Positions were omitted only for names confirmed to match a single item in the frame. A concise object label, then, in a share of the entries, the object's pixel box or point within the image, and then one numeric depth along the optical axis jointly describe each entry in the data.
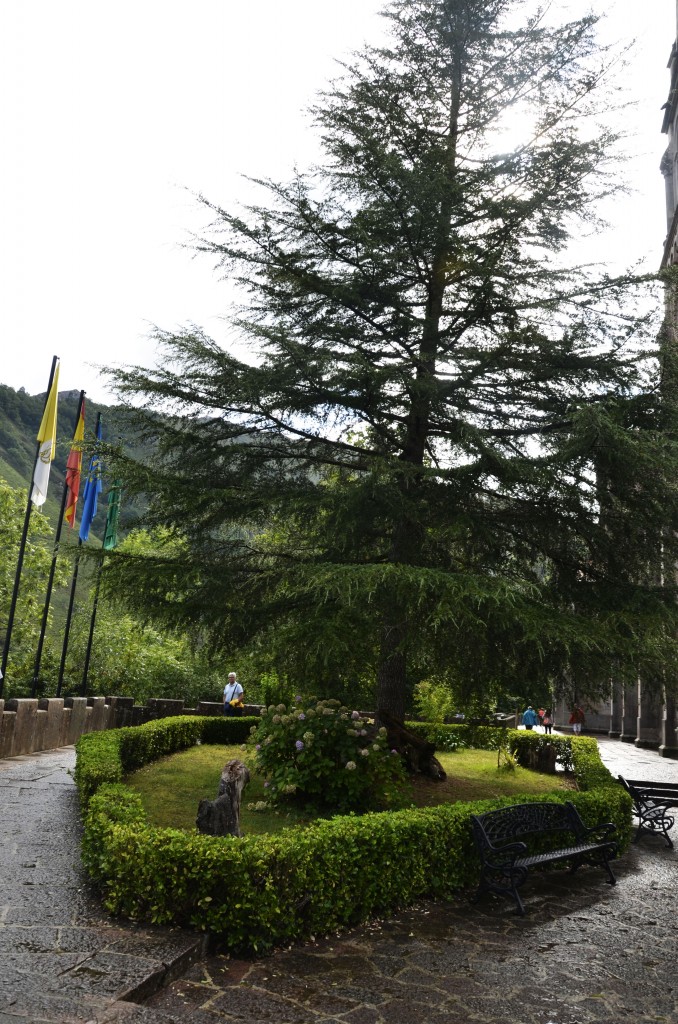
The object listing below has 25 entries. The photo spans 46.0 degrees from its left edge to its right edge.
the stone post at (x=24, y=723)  15.76
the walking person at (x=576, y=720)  32.70
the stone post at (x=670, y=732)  27.42
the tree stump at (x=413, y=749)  12.45
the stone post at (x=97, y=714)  20.17
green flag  20.75
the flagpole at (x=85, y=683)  21.25
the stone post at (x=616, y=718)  45.39
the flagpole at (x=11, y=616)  15.43
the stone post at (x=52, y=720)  17.34
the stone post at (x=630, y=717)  39.22
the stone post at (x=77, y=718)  18.84
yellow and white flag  18.17
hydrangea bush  10.20
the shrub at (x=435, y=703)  22.55
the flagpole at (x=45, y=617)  18.48
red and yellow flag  20.18
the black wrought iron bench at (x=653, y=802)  11.67
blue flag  22.08
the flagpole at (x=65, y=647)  19.69
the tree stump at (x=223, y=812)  7.62
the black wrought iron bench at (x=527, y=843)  7.93
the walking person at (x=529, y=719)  34.69
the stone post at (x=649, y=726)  31.81
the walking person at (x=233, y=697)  20.61
